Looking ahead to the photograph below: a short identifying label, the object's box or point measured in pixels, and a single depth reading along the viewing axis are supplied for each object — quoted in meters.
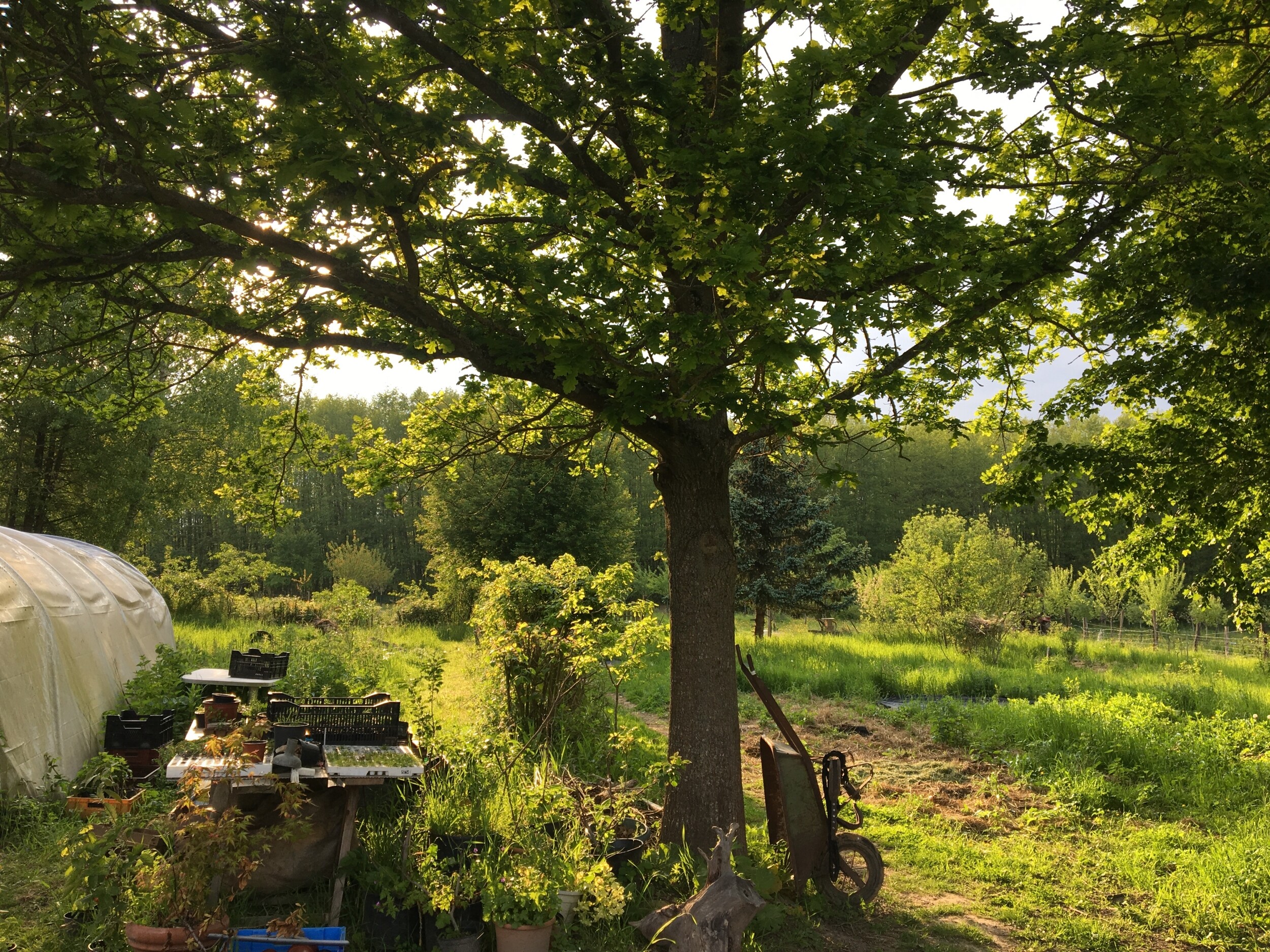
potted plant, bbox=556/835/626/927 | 4.36
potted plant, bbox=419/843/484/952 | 4.14
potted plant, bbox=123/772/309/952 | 3.55
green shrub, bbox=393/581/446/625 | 24.58
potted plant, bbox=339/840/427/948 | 4.23
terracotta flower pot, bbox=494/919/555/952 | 4.12
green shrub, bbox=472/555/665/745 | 7.70
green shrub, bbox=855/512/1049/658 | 18.61
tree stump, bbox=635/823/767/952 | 3.54
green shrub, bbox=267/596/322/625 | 21.72
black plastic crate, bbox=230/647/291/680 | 8.61
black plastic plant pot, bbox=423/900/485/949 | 4.23
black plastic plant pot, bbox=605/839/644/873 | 5.16
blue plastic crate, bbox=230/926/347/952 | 3.67
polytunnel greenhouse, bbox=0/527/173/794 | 6.75
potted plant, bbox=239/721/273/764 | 4.78
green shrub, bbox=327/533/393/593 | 30.45
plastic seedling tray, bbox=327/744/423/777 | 4.57
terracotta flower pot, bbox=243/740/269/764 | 4.76
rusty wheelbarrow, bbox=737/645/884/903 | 5.29
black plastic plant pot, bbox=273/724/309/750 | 4.88
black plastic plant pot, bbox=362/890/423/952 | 4.26
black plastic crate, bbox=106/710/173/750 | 6.97
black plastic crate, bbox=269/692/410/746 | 5.33
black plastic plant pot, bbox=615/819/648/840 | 5.58
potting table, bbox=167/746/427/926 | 4.29
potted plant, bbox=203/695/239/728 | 5.87
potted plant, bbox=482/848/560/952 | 4.12
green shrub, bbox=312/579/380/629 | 17.39
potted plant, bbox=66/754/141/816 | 5.74
